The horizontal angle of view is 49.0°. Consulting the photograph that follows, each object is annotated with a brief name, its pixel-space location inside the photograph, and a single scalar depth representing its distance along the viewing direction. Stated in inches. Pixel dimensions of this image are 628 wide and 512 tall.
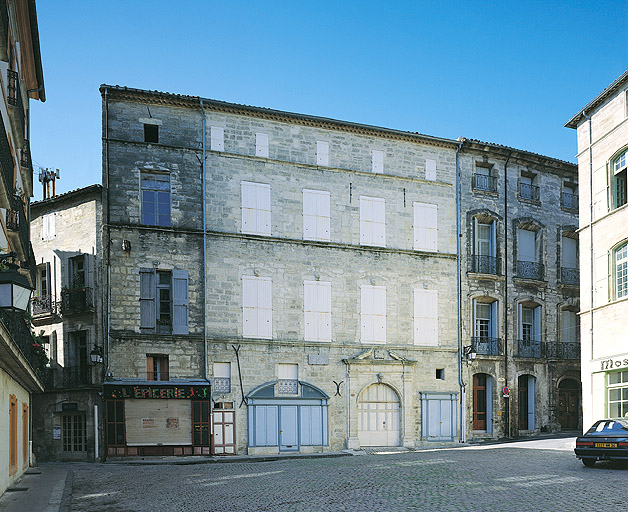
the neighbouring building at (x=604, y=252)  846.5
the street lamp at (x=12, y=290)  306.7
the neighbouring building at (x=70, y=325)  967.0
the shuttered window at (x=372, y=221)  1079.6
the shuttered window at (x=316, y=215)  1047.0
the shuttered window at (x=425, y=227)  1112.2
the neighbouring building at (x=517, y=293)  1136.2
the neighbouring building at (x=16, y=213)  457.1
